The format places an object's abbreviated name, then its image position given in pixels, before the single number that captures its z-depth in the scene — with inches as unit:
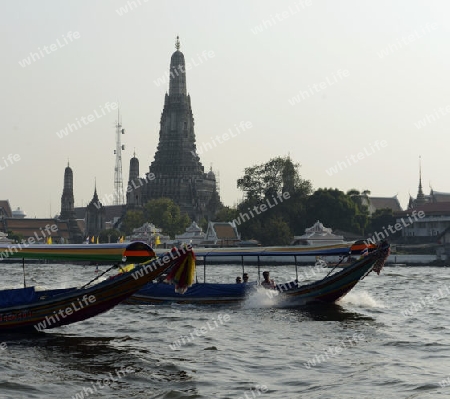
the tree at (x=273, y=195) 3553.2
